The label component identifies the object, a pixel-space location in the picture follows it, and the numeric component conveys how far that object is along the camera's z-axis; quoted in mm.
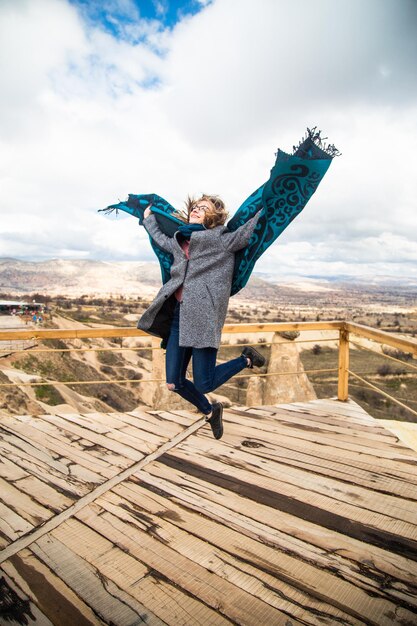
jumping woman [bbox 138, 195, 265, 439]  2346
